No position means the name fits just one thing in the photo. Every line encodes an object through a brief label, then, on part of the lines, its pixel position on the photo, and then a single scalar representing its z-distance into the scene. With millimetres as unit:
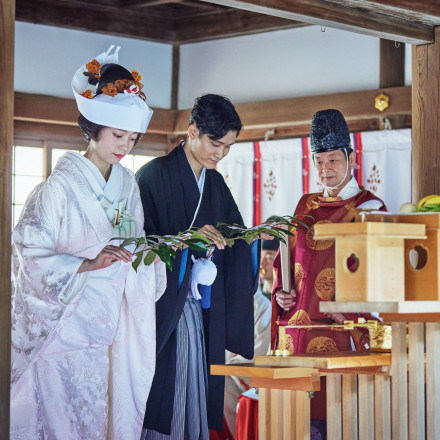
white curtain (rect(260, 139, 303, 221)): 7230
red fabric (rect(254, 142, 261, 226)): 7406
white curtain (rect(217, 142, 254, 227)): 7469
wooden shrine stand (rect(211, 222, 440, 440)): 3002
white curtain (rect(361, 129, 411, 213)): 6652
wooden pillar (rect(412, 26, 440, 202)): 4527
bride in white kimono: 3754
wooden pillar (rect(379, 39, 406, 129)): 6695
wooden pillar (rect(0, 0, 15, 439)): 2939
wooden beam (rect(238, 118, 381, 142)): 6859
